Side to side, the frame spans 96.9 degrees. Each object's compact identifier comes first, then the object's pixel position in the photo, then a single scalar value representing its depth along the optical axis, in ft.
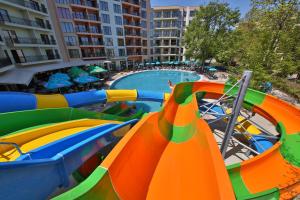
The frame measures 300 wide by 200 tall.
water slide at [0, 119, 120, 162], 16.40
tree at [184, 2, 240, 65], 100.42
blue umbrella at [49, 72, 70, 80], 58.36
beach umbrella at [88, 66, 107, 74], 78.23
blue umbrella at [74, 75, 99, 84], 60.64
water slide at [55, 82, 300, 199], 12.27
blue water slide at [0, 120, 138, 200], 9.99
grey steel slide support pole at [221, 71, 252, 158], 18.33
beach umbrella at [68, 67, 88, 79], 72.95
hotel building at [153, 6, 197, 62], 150.92
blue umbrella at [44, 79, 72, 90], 52.12
